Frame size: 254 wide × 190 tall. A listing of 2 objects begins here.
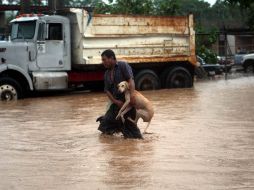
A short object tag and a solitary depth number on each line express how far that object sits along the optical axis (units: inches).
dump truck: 1001.3
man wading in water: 510.2
